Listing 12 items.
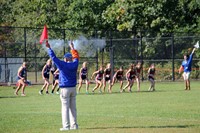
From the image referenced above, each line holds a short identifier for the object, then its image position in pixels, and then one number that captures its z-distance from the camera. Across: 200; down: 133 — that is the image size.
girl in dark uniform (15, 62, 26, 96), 34.19
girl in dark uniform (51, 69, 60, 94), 35.45
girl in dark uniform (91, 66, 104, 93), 37.35
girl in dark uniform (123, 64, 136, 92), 38.51
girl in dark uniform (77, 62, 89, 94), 36.88
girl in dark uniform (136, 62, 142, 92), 39.09
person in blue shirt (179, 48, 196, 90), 37.97
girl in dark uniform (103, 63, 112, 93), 38.03
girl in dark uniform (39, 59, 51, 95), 35.94
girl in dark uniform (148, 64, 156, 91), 38.47
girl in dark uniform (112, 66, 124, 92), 39.19
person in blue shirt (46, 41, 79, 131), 16.30
